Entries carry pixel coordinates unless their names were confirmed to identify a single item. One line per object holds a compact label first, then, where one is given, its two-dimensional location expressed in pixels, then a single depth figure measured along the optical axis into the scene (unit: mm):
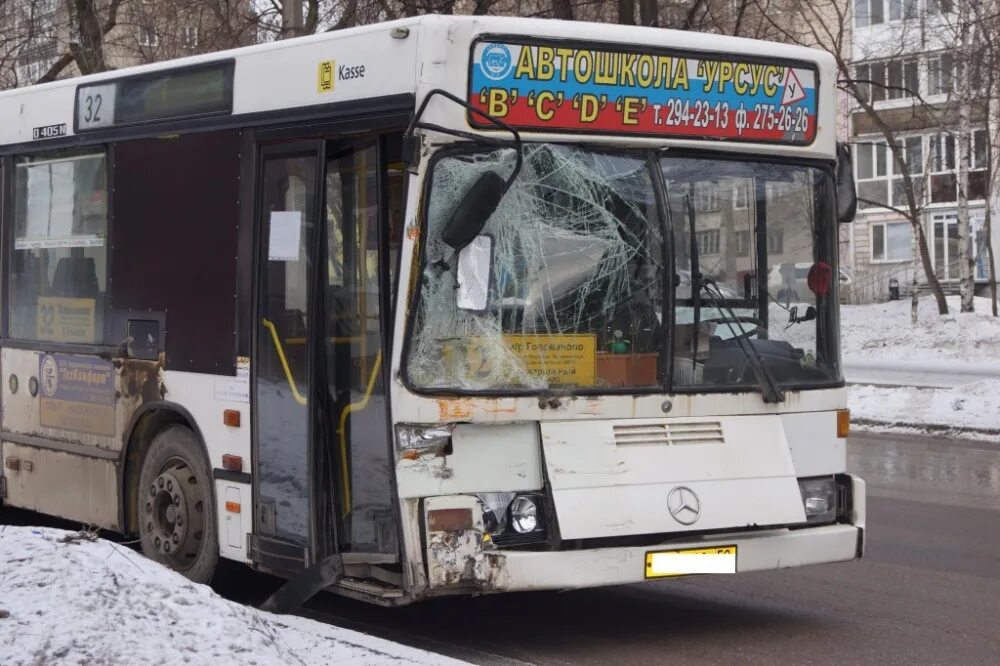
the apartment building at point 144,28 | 24478
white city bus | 6816
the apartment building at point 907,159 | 36188
